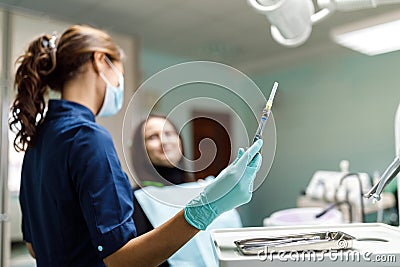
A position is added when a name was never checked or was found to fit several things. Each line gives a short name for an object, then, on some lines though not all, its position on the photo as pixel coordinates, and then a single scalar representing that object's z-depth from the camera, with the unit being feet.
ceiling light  5.86
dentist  2.24
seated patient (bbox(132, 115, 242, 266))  2.18
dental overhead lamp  2.23
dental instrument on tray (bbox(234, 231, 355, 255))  1.86
